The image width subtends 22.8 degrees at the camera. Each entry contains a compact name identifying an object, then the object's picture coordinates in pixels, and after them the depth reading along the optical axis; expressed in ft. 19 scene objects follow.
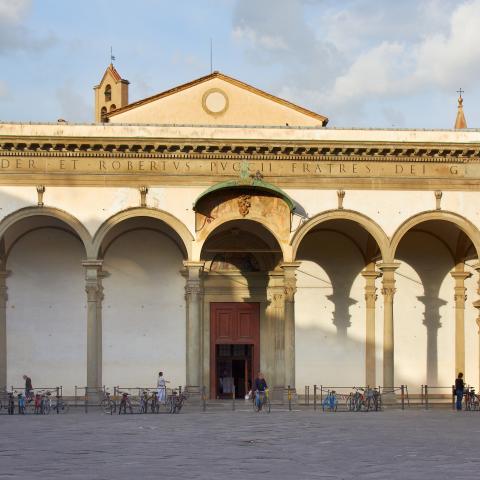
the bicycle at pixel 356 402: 107.65
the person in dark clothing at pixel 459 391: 109.60
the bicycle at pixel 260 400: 105.29
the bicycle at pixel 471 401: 110.41
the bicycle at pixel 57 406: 103.86
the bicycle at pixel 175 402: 103.60
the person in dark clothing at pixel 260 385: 106.52
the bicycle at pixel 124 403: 102.15
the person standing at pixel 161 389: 111.24
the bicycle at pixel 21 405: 102.63
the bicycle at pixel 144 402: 103.14
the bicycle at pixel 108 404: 103.45
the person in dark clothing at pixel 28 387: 108.37
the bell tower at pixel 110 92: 207.83
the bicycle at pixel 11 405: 102.22
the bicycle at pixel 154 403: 103.76
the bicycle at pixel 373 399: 107.91
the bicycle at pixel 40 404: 103.24
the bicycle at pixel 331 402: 107.65
